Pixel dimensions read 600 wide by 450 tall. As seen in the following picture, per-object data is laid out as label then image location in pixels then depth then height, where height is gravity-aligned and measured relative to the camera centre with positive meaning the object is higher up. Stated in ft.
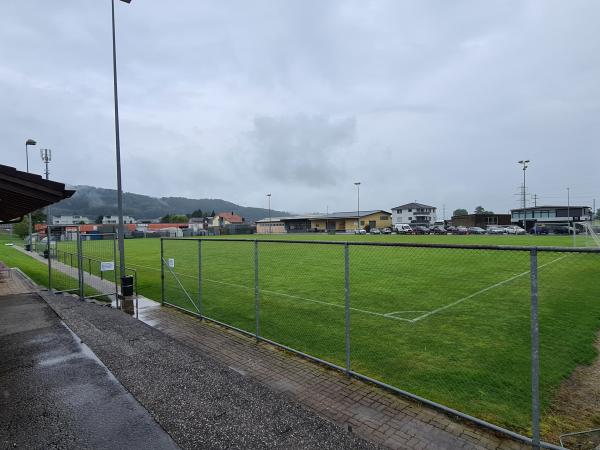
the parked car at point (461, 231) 213.25 -8.51
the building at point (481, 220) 290.76 -3.19
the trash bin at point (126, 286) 39.78 -6.99
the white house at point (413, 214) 359.87 +3.26
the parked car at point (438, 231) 207.82 -8.22
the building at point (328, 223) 303.48 -3.74
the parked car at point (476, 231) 215.63 -8.77
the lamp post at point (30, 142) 76.73 +16.83
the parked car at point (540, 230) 197.29 -8.22
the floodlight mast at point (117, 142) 40.42 +8.85
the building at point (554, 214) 266.98 +0.62
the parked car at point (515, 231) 201.64 -8.29
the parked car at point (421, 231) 211.82 -8.13
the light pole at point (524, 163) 208.44 +29.76
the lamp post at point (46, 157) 90.13 +16.33
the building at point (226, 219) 430.49 +1.19
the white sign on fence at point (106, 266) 38.60 -4.61
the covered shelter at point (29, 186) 18.84 +2.01
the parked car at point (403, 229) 229.04 -7.83
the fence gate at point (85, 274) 39.22 -8.47
